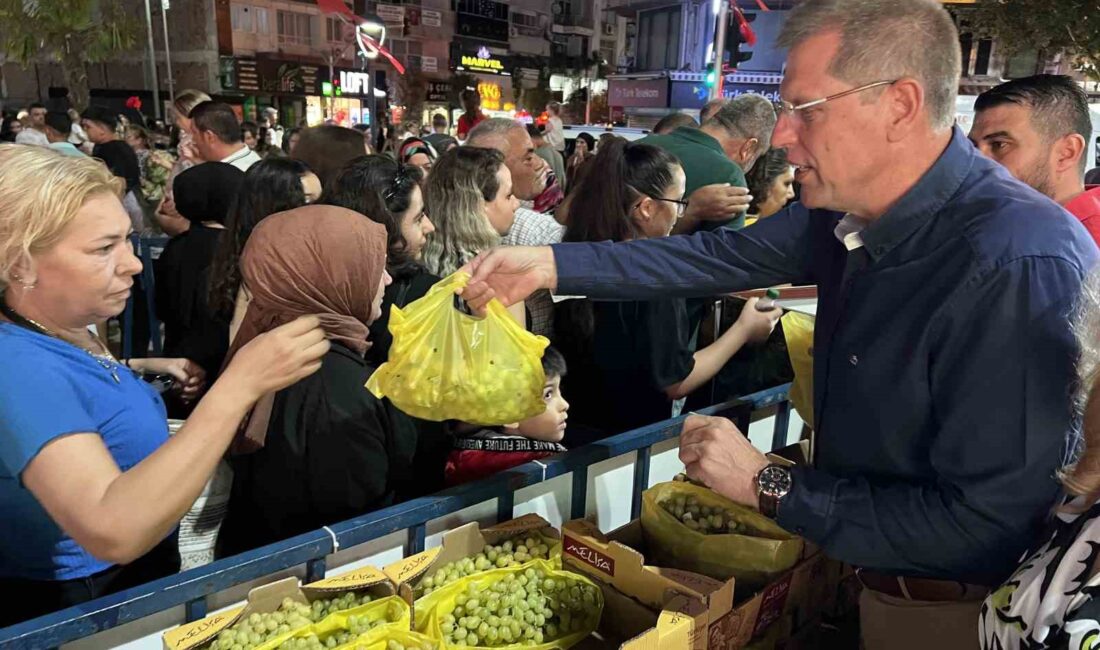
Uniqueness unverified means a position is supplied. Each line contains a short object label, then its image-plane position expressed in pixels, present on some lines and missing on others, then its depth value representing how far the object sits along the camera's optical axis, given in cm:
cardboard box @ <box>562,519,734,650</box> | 152
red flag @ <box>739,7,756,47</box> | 1292
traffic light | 1223
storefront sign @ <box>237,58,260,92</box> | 2994
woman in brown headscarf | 200
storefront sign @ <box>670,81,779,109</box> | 2859
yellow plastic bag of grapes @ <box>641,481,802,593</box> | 178
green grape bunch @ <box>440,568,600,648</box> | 161
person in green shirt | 381
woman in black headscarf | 396
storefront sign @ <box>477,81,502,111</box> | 4066
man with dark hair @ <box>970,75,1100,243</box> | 289
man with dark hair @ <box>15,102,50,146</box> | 944
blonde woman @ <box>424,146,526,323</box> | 358
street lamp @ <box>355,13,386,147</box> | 1482
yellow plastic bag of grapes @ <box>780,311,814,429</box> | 237
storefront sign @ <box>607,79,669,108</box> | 3028
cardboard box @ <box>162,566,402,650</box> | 145
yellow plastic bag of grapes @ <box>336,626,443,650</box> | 148
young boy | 223
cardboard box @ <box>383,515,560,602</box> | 171
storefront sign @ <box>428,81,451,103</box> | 3628
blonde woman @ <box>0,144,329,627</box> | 140
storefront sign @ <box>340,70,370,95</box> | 3162
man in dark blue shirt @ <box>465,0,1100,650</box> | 128
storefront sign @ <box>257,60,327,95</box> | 3100
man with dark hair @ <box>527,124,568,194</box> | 809
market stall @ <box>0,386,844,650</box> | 147
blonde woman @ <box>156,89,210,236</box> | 497
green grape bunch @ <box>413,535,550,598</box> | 174
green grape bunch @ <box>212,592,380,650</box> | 150
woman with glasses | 286
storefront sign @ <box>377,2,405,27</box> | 3369
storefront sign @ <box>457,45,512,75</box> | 4159
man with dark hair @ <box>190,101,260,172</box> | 505
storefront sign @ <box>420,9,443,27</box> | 4016
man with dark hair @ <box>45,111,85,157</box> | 823
